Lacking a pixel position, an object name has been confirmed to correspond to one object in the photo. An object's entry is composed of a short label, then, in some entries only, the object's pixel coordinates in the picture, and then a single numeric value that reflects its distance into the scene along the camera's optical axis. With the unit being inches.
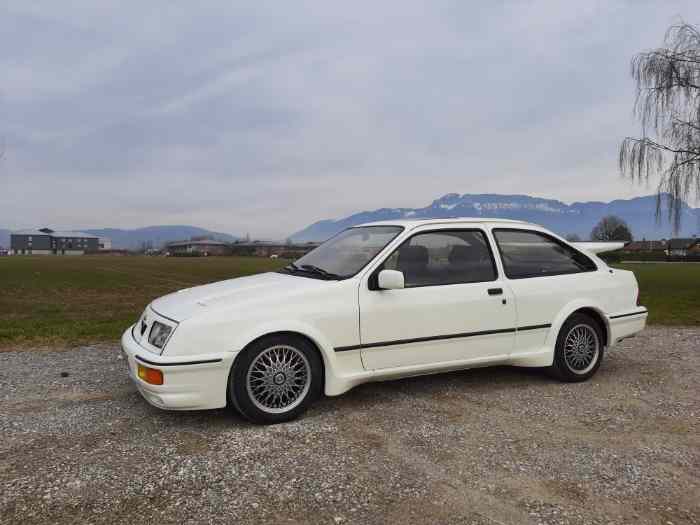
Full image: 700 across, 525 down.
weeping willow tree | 604.4
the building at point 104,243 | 6648.6
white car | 147.8
